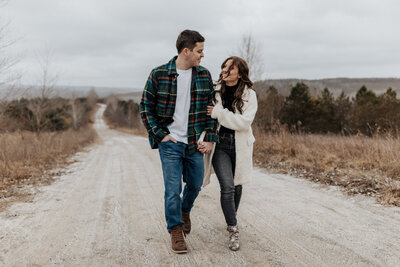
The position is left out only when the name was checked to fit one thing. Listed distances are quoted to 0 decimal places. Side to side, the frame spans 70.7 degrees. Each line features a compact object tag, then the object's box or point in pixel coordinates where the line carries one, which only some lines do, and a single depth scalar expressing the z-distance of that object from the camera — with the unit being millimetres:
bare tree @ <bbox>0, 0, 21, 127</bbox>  9556
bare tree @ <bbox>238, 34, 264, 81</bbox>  14922
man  2867
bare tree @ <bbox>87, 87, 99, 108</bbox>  95256
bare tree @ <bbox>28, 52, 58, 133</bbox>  18578
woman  2902
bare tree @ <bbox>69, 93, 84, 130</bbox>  45003
